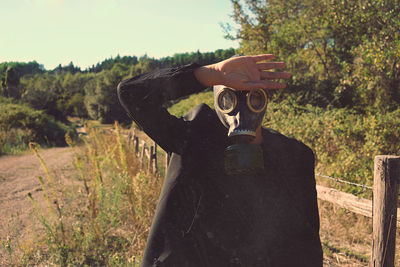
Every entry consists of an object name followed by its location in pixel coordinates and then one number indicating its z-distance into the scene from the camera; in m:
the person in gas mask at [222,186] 1.28
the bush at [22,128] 13.83
